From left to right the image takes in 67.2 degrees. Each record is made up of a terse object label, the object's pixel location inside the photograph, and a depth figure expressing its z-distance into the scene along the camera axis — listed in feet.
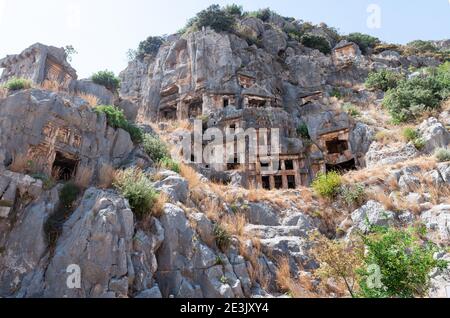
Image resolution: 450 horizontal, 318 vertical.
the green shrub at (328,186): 47.60
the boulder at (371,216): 39.83
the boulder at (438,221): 36.45
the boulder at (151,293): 25.77
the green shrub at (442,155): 48.34
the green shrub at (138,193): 32.01
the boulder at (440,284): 23.17
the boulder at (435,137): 55.25
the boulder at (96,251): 24.94
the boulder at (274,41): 122.21
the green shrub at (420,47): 132.42
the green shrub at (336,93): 103.60
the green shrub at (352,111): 80.38
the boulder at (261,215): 44.32
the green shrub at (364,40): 135.29
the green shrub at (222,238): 33.96
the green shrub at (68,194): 31.55
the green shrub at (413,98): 69.67
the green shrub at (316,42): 130.11
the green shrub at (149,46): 136.87
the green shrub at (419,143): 56.85
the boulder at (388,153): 56.65
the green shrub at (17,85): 41.22
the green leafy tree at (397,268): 23.31
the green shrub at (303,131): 80.02
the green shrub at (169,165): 45.01
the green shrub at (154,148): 48.03
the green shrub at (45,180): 31.71
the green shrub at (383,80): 100.63
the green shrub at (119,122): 45.37
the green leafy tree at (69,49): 83.67
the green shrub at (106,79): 73.51
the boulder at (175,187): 36.96
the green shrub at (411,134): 60.23
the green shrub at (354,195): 45.03
